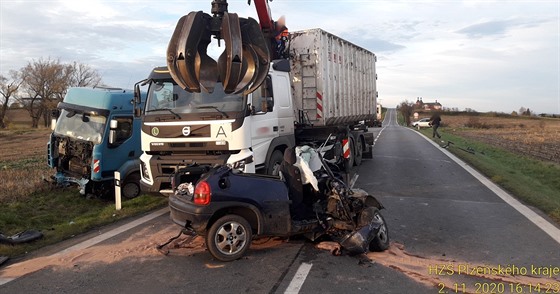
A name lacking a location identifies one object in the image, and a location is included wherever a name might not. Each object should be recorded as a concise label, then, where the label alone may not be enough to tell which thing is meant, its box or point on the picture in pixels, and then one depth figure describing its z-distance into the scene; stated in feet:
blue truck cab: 32.68
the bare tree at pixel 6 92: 206.08
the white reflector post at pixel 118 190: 28.22
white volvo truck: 24.29
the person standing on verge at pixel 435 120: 97.53
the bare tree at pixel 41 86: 209.97
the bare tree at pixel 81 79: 221.87
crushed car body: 17.15
